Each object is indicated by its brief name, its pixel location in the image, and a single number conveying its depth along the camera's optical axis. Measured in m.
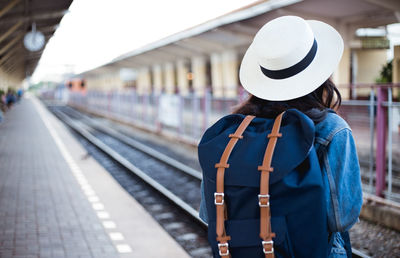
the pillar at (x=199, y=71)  31.68
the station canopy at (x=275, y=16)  14.94
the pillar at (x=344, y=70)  18.53
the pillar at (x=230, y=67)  27.05
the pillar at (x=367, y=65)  21.40
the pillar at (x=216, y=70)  29.00
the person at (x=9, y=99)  33.01
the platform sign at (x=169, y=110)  15.04
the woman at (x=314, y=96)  1.48
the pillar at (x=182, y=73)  35.05
